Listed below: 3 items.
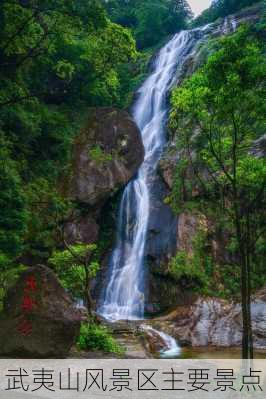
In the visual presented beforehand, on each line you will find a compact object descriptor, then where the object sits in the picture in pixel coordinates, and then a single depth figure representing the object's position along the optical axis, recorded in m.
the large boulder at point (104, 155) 19.44
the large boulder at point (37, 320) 7.09
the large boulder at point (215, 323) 13.00
